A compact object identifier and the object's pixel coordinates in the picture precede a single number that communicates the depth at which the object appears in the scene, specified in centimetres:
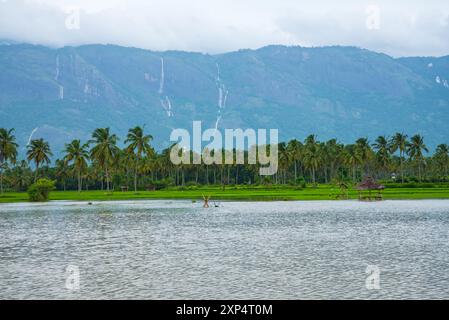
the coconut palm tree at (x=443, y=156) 19040
